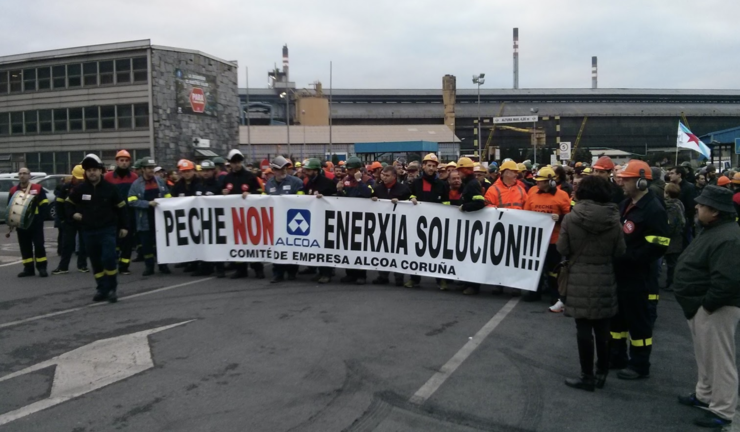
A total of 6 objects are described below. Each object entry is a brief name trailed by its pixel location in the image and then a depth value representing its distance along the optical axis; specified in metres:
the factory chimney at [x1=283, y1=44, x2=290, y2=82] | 108.62
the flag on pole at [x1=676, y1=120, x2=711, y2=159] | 18.53
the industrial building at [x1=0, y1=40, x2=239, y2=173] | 39.84
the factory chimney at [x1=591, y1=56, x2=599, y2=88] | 115.19
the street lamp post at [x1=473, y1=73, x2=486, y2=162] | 43.06
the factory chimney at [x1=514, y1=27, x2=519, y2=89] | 104.06
